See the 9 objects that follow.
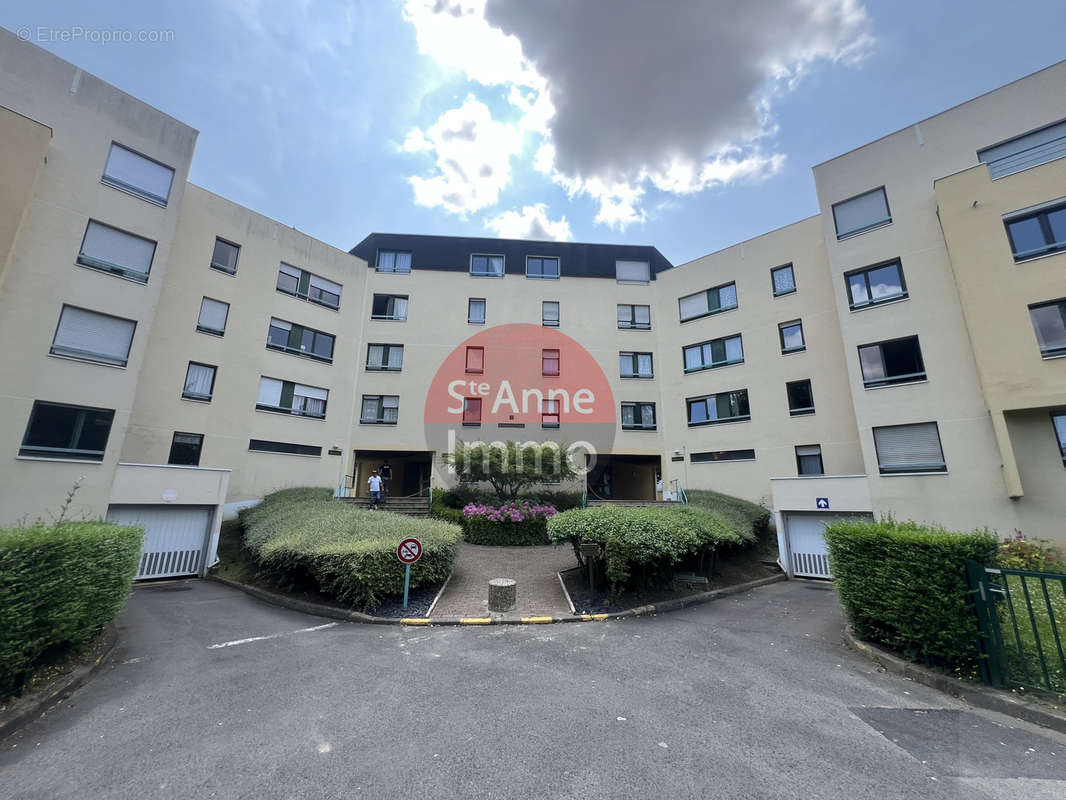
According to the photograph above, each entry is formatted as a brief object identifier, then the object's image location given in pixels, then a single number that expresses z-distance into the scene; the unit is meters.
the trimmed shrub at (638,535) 9.05
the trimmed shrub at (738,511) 14.16
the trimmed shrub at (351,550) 8.84
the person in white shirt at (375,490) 18.52
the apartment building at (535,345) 12.30
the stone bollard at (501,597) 8.84
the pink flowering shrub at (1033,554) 10.03
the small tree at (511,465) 17.44
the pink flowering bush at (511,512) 16.12
